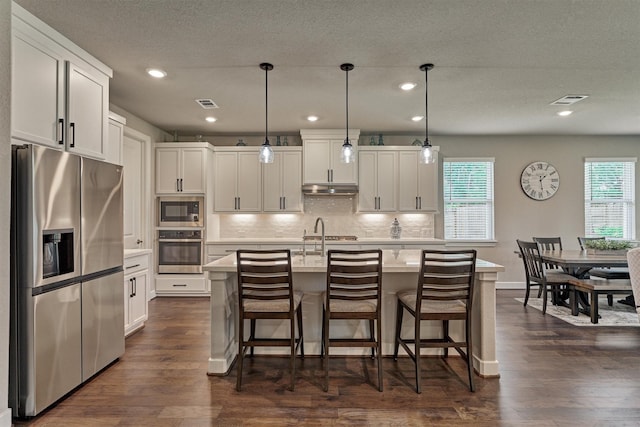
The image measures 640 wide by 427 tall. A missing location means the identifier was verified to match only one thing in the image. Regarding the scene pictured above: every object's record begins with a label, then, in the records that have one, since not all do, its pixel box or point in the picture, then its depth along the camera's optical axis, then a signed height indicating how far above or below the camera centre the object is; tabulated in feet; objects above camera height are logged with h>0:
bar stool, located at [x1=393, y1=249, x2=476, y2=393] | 8.68 -1.86
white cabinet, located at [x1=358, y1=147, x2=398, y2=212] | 19.15 +2.09
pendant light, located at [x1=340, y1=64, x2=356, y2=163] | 11.41 +1.99
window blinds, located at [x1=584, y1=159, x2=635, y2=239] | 20.61 +0.96
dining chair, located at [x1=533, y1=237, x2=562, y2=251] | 17.75 -1.41
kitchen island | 9.44 -2.67
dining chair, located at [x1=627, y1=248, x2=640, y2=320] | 8.56 -1.33
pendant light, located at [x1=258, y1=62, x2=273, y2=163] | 10.82 +1.99
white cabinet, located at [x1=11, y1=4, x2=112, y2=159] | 7.96 +3.15
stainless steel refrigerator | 7.34 -1.31
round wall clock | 20.52 +2.04
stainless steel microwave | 18.37 +0.19
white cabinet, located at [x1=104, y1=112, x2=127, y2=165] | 12.39 +2.72
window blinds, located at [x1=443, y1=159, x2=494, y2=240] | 20.67 +0.92
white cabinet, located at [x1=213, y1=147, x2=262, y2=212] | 19.33 +1.86
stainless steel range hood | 18.66 +1.37
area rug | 13.83 -4.15
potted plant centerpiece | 15.74 -1.47
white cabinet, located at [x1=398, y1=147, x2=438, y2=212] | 19.19 +1.66
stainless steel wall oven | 18.26 -1.80
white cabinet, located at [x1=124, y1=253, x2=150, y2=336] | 12.44 -2.72
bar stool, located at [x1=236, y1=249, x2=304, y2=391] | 8.65 -1.86
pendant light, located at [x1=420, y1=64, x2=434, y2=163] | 11.39 +2.00
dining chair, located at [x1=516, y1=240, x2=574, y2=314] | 15.31 -2.63
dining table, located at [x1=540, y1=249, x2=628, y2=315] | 14.07 -1.85
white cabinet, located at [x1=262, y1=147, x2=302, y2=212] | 19.21 +1.79
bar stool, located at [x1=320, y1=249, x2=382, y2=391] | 8.65 -1.83
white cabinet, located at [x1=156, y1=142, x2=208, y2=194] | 18.40 +2.55
